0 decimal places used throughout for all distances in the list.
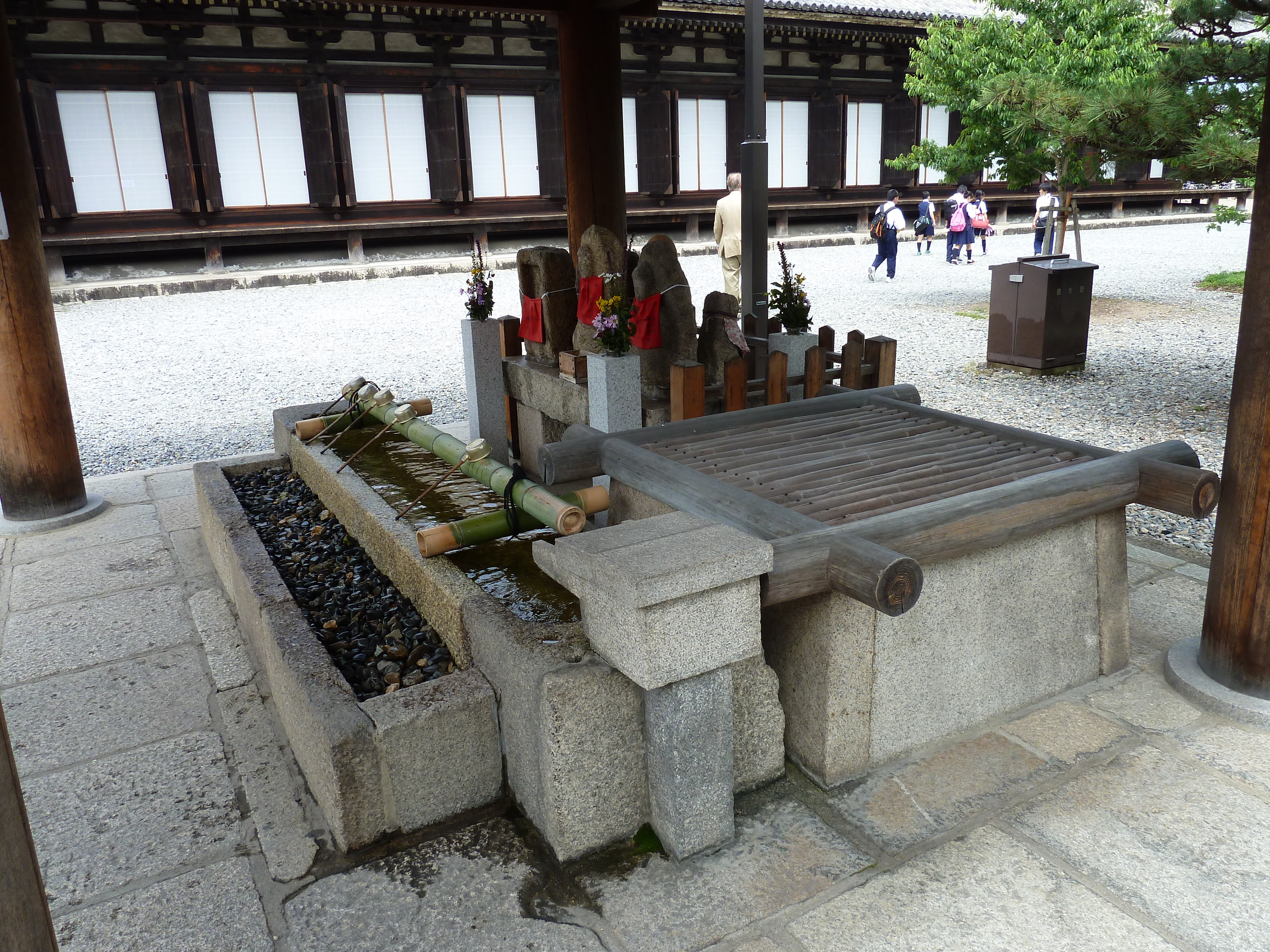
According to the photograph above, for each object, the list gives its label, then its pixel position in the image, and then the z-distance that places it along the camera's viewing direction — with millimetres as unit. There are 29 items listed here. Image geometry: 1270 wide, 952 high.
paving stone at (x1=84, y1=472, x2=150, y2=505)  5559
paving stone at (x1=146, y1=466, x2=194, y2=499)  5664
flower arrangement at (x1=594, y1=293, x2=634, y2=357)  4105
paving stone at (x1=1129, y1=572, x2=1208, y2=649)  3451
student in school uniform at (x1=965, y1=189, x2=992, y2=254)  16500
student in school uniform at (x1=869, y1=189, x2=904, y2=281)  13797
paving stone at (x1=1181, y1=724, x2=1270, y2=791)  2645
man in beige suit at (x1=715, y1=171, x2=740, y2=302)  11016
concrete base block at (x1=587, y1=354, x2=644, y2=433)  4129
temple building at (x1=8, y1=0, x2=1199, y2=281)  14078
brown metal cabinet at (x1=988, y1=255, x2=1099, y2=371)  8195
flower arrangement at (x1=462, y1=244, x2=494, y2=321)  5469
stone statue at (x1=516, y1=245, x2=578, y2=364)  5012
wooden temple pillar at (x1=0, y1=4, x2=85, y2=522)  4801
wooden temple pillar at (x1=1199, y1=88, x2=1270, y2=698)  2771
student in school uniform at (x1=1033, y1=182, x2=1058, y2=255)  14648
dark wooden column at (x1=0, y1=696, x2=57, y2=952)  1238
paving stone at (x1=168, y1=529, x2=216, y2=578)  4496
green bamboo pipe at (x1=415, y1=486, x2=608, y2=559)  3408
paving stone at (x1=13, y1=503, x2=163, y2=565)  4797
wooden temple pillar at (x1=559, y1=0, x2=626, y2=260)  6281
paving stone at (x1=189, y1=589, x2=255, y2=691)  3477
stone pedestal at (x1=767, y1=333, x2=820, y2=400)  4574
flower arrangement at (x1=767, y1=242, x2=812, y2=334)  4637
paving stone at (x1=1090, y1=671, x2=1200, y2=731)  2912
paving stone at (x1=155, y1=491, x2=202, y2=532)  5102
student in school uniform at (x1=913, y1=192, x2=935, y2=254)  18328
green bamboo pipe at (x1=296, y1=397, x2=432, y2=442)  5258
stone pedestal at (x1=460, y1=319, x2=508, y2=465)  5457
